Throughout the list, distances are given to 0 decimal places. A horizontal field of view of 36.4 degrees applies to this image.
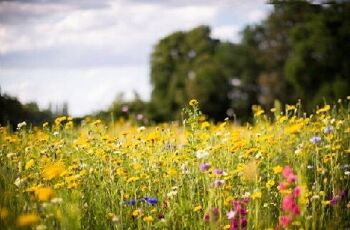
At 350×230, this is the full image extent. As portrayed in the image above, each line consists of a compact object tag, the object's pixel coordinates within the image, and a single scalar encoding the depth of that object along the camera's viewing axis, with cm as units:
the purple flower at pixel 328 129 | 430
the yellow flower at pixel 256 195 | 312
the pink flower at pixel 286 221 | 284
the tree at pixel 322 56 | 2797
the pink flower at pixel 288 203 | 279
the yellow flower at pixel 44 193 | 238
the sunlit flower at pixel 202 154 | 354
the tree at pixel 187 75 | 3562
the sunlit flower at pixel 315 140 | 399
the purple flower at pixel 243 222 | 331
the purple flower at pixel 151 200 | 357
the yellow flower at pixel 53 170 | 269
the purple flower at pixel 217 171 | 337
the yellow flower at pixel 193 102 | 417
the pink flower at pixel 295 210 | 281
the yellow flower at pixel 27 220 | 220
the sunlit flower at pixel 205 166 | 341
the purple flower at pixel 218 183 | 331
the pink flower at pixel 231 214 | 316
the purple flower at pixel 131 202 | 357
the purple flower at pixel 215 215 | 326
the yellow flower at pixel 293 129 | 326
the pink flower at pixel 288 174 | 278
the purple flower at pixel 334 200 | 366
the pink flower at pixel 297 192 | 286
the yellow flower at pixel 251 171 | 297
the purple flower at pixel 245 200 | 347
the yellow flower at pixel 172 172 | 370
